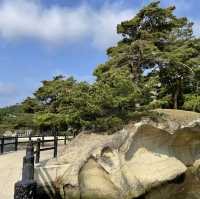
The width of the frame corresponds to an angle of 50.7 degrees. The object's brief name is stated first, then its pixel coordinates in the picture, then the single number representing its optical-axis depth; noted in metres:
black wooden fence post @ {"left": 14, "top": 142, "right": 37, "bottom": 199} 2.82
